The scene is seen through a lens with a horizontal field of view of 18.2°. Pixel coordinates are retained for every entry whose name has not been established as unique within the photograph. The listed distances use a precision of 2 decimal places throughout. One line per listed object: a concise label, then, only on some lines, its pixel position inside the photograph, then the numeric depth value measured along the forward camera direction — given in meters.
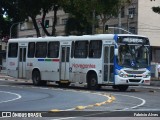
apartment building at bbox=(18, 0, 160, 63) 78.25
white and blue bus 28.41
